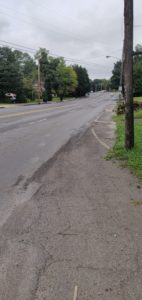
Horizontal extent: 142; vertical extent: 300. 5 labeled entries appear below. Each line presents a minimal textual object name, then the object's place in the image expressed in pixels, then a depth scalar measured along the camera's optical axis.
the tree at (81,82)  71.90
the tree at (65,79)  57.54
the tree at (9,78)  39.47
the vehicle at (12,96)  40.18
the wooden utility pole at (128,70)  6.60
